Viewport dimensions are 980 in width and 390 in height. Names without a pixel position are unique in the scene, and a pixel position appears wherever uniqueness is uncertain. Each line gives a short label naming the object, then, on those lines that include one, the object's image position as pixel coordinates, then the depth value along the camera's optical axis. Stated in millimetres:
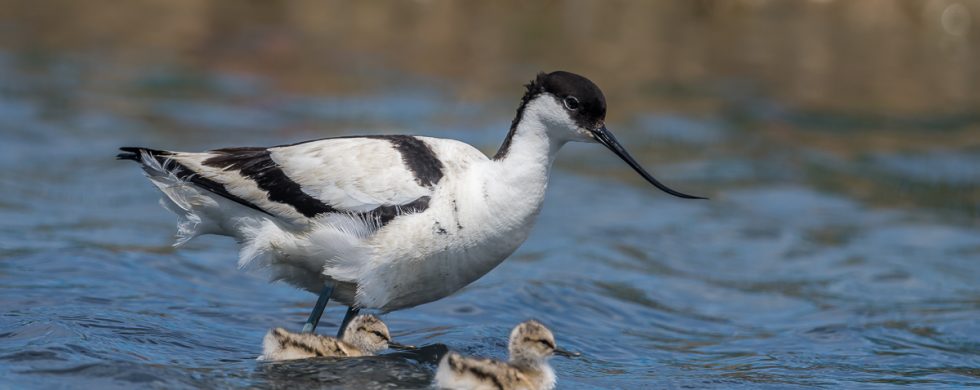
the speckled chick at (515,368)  15500
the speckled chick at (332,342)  16609
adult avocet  16453
